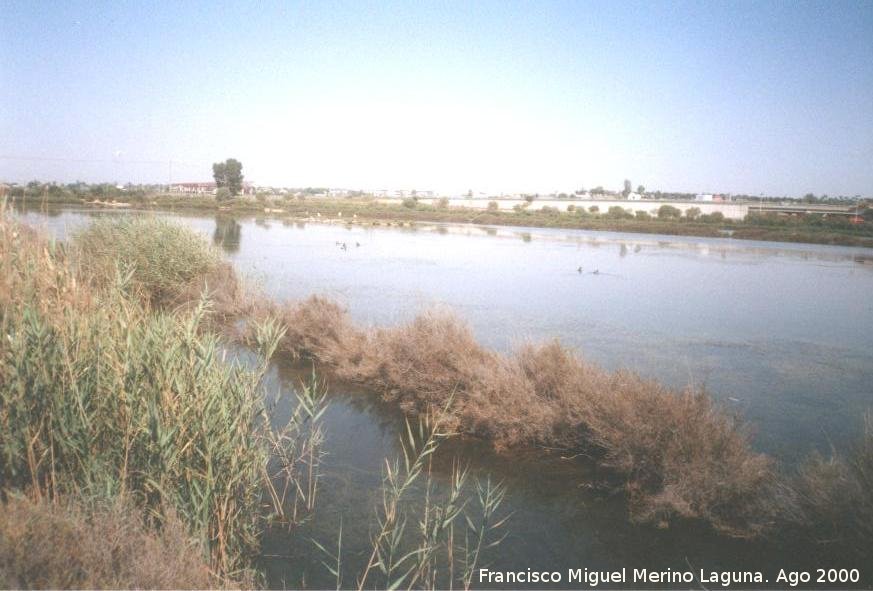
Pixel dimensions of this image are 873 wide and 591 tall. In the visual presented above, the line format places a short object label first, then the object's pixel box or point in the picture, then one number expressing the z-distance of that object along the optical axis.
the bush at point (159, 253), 15.47
